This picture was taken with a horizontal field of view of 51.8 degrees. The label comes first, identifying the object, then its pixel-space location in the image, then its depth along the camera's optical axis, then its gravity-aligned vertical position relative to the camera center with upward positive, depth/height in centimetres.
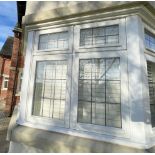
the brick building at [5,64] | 1659 +275
